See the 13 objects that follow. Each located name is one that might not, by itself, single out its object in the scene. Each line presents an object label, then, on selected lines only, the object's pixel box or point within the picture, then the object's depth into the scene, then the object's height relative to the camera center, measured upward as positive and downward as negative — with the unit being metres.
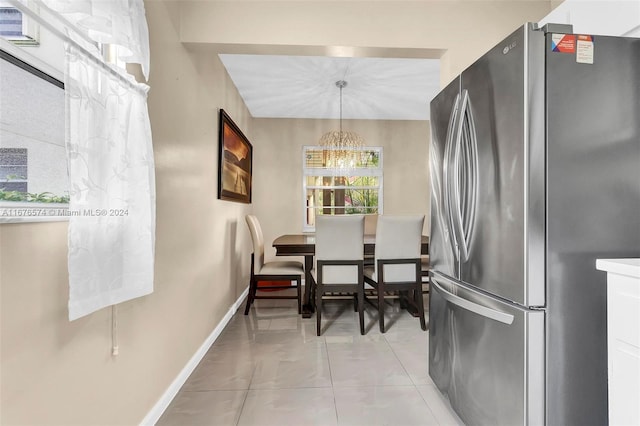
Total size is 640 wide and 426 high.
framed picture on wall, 3.08 +0.59
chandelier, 4.18 +0.87
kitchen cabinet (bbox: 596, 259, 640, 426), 0.97 -0.38
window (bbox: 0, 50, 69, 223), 0.86 +0.20
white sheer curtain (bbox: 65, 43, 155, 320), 1.02 +0.10
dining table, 3.31 -0.36
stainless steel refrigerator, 1.22 +0.04
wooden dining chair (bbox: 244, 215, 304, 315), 3.41 -0.60
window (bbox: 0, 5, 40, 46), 0.86 +0.53
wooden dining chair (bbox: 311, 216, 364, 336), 2.94 -0.38
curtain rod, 0.89 +0.56
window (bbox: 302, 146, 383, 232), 5.11 +0.46
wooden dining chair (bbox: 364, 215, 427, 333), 3.04 -0.39
